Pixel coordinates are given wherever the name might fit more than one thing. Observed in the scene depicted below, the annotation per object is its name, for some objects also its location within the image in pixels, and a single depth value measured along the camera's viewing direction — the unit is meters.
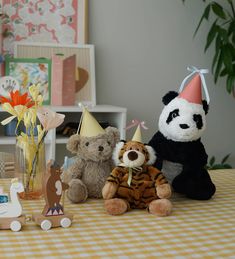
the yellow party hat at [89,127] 1.48
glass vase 1.46
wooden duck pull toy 1.18
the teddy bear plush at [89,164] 1.46
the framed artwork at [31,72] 3.09
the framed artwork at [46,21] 3.19
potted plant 3.35
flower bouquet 1.44
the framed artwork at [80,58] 3.22
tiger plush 1.38
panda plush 1.51
